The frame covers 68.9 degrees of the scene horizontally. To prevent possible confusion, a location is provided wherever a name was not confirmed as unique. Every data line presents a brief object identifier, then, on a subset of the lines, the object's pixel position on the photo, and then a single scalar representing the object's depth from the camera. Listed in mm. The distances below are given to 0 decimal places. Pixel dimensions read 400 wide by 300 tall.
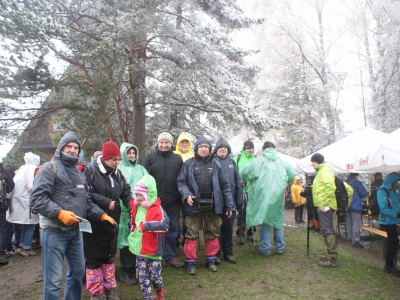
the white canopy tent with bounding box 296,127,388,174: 8273
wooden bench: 6379
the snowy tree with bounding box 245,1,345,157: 19125
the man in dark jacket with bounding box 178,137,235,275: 4754
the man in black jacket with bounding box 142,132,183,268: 4898
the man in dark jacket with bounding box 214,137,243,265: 5355
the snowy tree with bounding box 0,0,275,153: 7020
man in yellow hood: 6051
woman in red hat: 3531
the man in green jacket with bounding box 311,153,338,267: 5367
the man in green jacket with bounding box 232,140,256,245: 6832
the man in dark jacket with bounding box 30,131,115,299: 2913
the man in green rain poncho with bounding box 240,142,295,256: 5688
